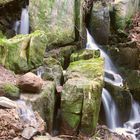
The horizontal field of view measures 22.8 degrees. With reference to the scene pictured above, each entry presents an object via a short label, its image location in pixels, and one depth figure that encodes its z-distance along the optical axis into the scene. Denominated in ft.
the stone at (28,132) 14.62
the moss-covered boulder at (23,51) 22.80
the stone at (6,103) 16.64
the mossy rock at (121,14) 35.76
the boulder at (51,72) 23.92
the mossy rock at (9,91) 18.43
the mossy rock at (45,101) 19.17
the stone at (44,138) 14.91
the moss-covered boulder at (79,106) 21.21
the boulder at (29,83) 19.61
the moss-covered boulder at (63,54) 28.40
